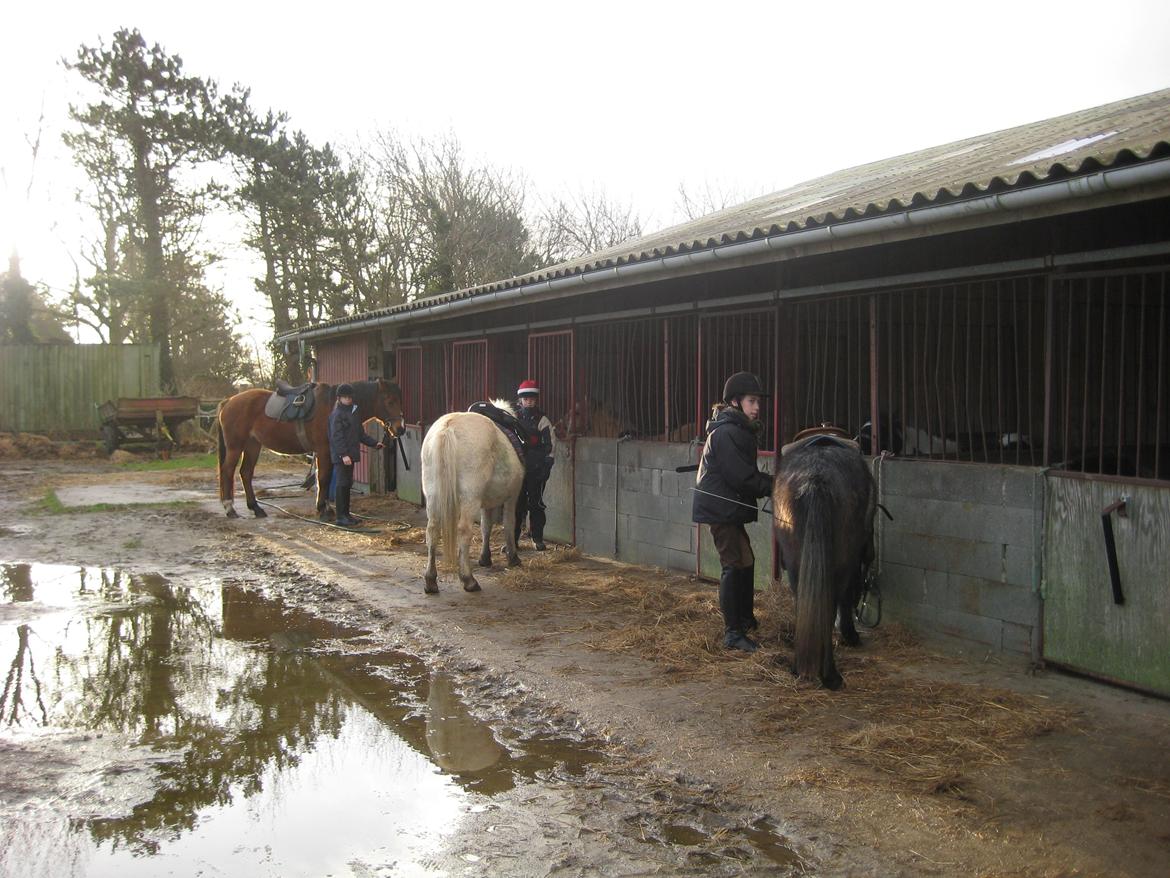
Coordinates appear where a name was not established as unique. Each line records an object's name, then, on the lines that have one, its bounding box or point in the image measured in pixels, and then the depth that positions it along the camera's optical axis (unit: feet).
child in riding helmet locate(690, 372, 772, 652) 18.66
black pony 15.56
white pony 24.23
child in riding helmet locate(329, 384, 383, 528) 37.19
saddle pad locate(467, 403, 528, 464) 27.53
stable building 15.53
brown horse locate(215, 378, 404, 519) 39.19
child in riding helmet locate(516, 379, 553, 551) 29.58
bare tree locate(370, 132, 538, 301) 87.92
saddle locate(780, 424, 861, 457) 18.01
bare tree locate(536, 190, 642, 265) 111.55
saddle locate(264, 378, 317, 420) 40.27
